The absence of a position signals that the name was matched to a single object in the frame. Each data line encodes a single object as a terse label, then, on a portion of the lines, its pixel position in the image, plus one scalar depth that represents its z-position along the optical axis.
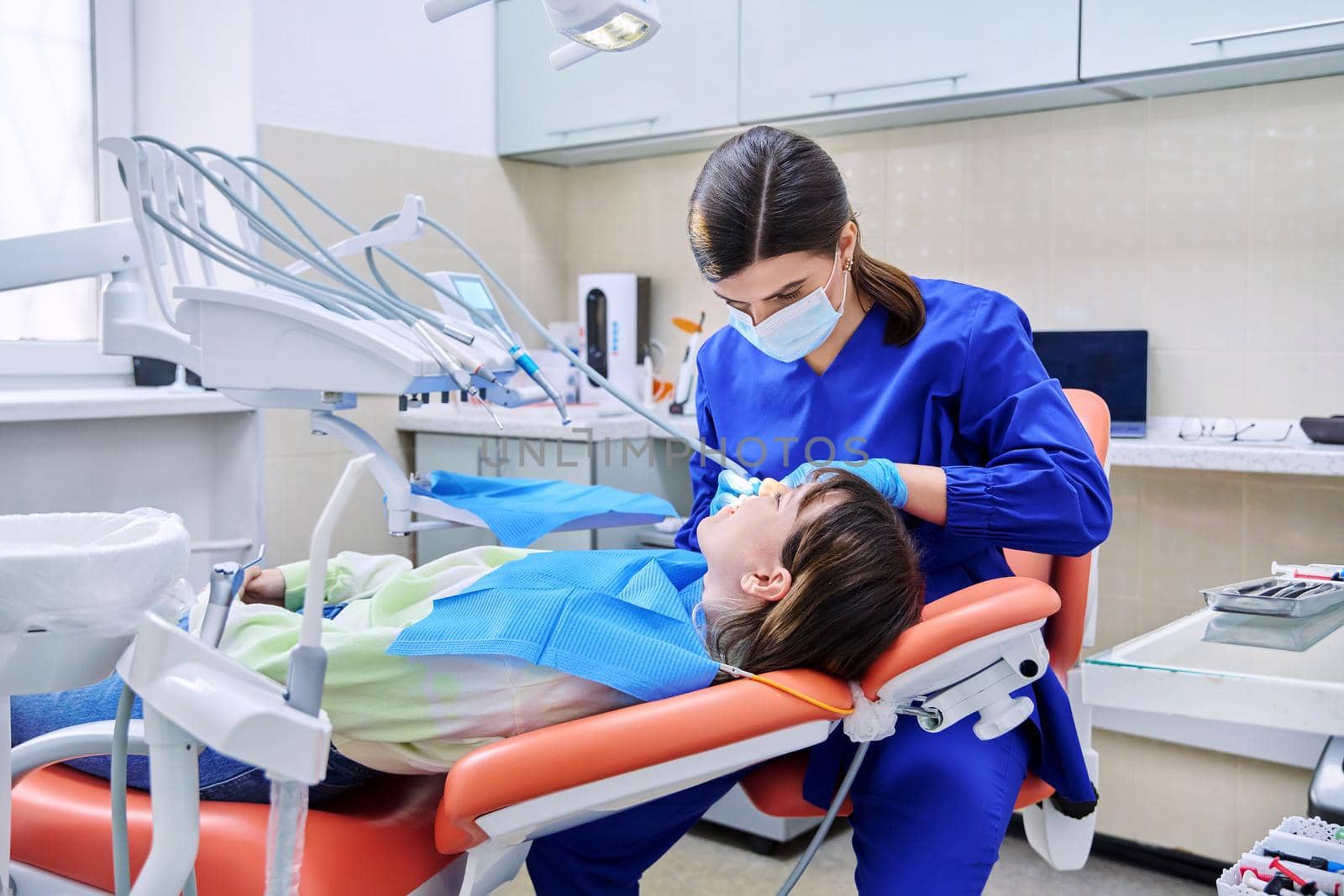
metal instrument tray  1.25
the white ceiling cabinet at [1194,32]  1.95
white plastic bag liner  0.75
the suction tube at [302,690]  0.74
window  2.53
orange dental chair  0.89
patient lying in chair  0.99
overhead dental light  1.11
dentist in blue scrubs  1.24
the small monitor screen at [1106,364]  2.36
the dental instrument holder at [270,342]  1.34
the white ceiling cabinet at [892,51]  2.24
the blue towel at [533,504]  1.79
